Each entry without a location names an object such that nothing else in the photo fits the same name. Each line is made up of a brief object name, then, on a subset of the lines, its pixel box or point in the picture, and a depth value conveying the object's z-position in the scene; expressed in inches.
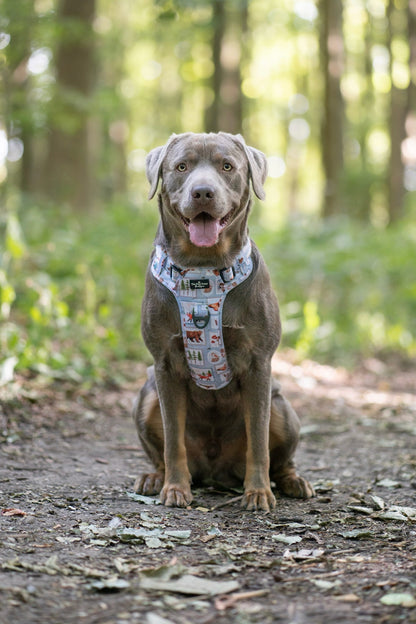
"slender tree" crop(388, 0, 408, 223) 765.9
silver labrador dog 164.2
